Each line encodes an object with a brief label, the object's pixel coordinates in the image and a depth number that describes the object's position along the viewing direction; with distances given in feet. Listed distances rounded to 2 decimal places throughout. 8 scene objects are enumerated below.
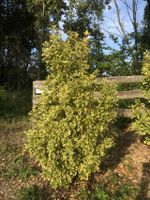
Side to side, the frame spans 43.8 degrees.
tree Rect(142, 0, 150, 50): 23.84
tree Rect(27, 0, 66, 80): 38.70
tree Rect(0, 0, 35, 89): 39.46
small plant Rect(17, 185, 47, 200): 11.19
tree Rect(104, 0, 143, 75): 19.78
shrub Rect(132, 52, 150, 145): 13.54
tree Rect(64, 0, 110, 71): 41.15
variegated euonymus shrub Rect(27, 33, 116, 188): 11.28
